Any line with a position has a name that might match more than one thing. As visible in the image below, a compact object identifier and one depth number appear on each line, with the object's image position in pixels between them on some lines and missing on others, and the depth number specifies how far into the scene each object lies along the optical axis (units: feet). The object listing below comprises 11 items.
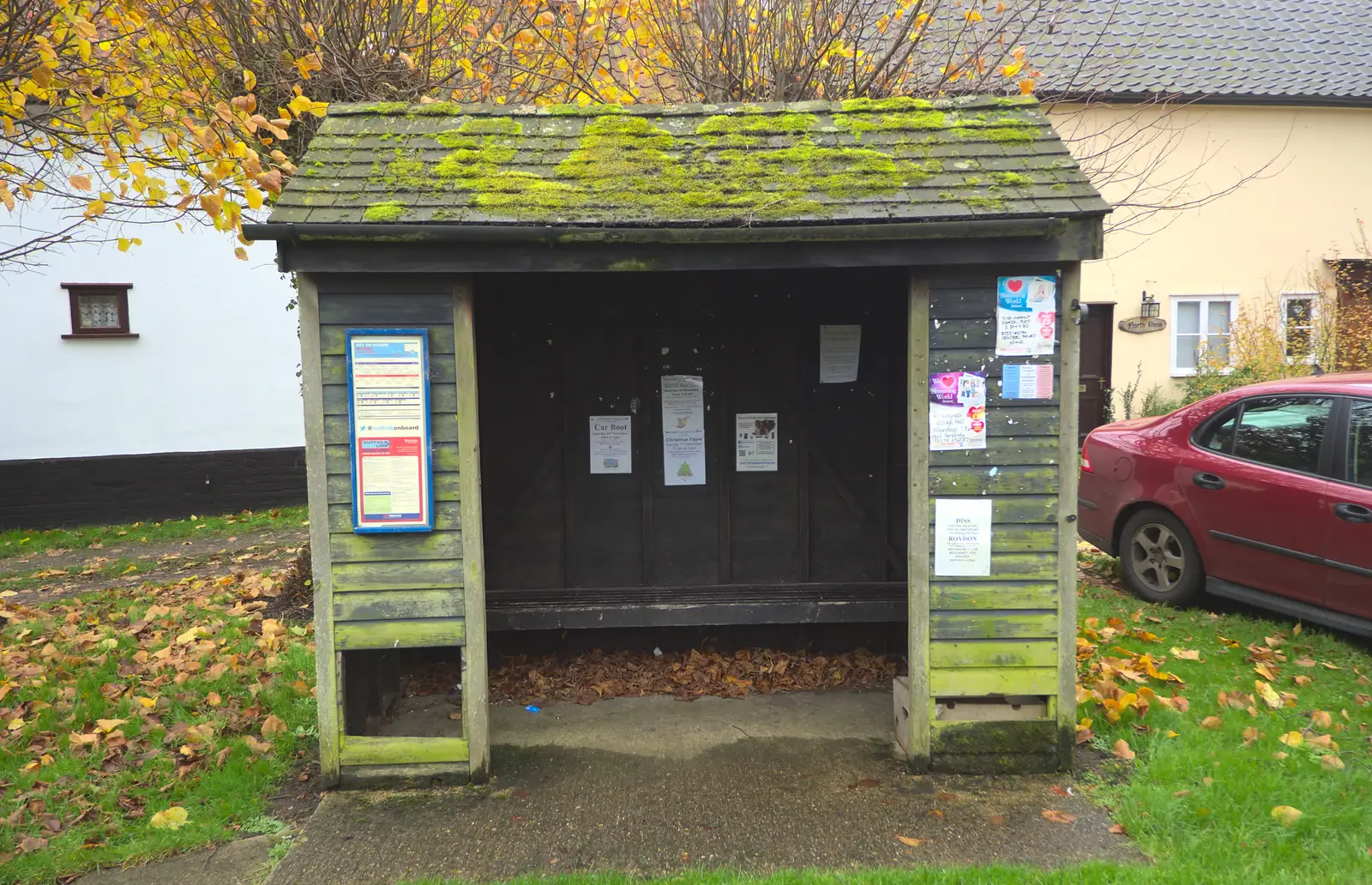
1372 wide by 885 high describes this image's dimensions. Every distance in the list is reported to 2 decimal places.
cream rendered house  43.16
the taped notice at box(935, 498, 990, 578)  13.19
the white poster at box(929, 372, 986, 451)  13.14
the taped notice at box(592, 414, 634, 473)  17.40
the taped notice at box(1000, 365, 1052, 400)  13.08
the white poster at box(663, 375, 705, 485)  17.39
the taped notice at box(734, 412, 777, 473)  17.48
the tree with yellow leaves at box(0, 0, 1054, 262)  18.84
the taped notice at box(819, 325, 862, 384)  17.22
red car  16.67
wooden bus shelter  12.54
